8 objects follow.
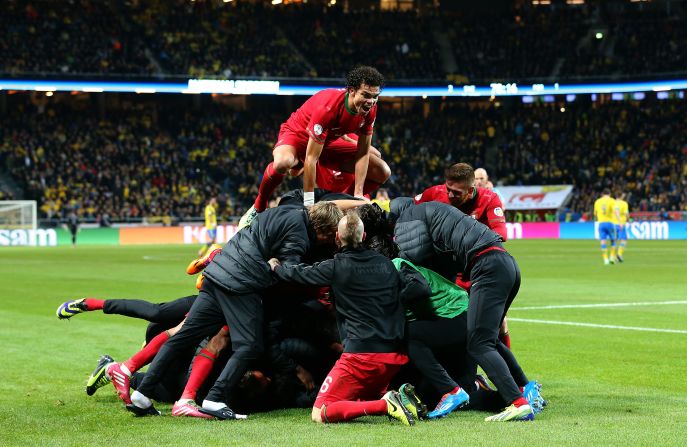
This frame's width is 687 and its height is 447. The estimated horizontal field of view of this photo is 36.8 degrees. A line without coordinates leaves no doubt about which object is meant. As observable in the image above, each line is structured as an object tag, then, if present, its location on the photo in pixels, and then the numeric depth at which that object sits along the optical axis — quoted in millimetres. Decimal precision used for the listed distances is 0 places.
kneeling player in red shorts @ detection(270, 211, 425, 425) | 8508
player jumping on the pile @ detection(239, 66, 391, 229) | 11008
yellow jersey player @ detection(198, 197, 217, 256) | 41812
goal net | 49219
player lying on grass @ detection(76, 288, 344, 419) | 9109
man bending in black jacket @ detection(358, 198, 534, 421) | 8508
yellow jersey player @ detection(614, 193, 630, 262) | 33934
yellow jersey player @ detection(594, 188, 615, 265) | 33344
